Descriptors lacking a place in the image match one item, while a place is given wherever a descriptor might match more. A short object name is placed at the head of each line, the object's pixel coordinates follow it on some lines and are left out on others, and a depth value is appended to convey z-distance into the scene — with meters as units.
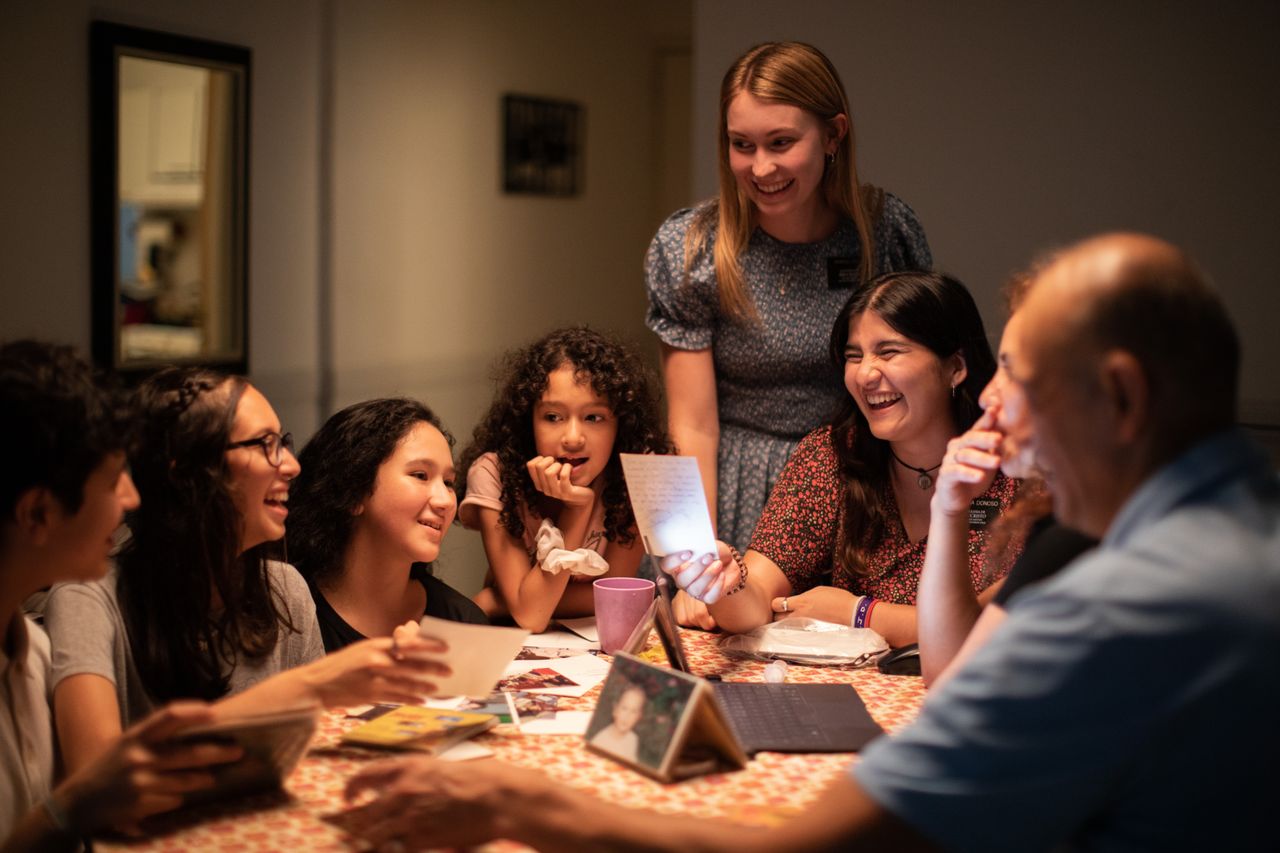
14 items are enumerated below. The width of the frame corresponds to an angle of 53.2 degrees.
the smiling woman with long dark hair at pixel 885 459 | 2.54
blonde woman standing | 2.91
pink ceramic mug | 2.18
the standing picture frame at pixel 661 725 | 1.61
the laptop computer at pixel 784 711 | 1.75
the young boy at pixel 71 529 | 1.42
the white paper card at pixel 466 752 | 1.69
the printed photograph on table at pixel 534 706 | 1.86
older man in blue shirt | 1.01
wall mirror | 3.96
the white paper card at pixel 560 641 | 2.29
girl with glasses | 1.67
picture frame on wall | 5.93
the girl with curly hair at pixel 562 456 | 2.58
